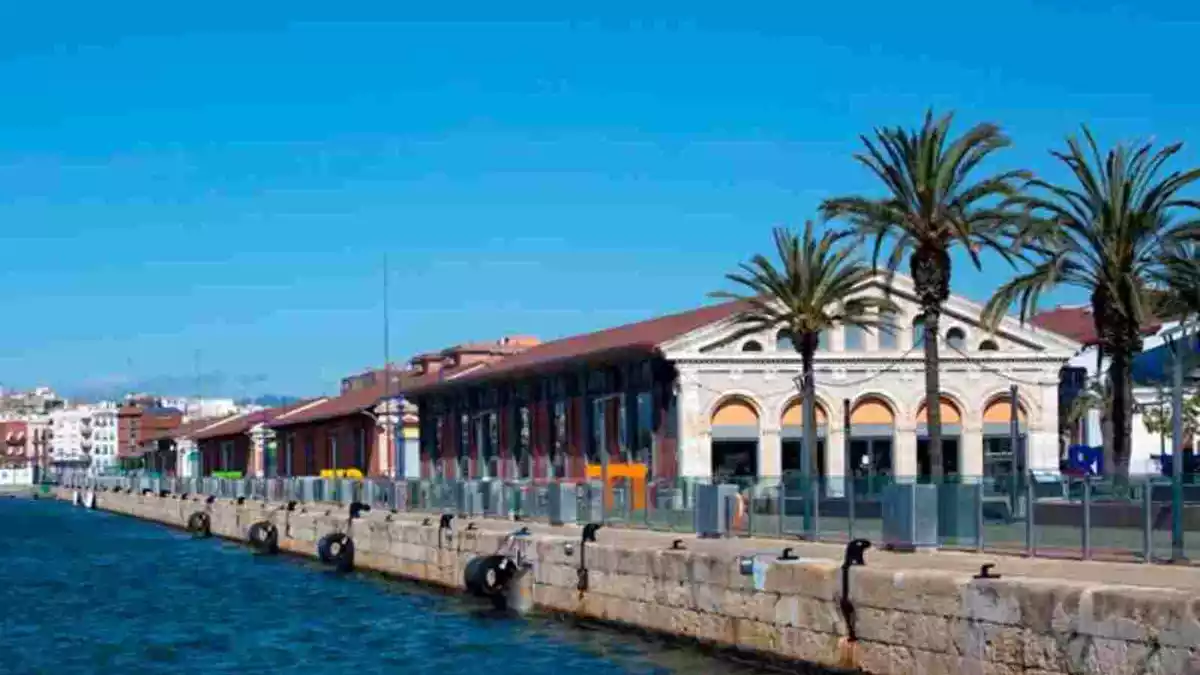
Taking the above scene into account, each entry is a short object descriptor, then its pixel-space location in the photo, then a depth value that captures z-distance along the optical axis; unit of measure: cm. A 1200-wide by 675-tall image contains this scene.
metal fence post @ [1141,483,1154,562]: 2530
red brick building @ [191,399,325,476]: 14362
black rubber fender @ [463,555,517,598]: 3966
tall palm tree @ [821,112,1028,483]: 4794
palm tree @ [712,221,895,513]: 6359
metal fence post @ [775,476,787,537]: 3547
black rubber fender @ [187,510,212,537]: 8881
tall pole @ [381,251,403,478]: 10095
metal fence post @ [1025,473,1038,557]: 2770
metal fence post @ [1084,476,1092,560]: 2658
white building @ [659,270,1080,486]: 7350
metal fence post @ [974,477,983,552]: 2906
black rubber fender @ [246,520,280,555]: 6888
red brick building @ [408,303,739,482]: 7494
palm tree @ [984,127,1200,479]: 4428
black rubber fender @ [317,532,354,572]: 5606
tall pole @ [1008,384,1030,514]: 2864
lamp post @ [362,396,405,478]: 10385
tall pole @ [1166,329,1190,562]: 2503
